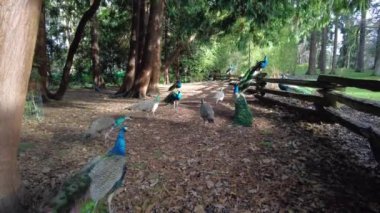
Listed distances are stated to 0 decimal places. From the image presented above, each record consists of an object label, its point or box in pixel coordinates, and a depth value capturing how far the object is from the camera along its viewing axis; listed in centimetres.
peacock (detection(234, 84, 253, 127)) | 811
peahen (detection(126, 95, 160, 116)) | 873
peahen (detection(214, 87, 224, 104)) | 1130
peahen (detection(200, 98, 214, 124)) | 792
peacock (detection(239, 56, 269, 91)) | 1215
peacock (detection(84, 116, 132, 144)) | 665
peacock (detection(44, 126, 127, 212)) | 369
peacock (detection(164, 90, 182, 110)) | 993
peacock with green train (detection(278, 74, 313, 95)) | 1213
